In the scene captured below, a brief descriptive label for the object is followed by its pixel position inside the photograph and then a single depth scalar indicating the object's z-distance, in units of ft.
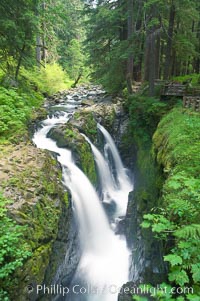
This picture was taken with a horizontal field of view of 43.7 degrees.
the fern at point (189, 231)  9.80
